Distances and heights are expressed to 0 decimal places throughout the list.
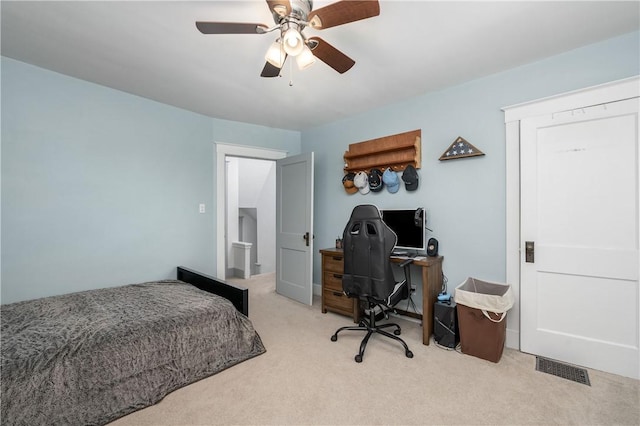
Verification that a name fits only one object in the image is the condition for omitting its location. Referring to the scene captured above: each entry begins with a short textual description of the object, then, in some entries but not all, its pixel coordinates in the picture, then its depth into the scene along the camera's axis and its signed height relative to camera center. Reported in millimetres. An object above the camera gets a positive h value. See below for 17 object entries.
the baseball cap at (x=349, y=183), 3625 +383
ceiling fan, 1384 +1001
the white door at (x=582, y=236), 2010 -186
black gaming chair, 2344 -449
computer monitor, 2875 -137
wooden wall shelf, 3072 +711
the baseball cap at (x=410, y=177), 3033 +382
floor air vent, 2004 -1180
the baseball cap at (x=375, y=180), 3342 +389
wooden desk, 2566 -770
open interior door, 3693 -199
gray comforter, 1506 -854
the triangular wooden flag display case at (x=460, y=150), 2656 +601
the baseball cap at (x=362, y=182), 3477 +385
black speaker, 2824 -352
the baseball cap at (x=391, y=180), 3191 +370
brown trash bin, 2229 -989
